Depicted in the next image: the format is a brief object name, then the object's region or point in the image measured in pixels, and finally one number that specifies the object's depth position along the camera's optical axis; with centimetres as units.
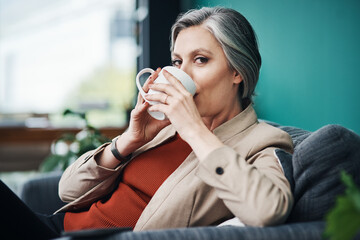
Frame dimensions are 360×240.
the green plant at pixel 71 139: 231
